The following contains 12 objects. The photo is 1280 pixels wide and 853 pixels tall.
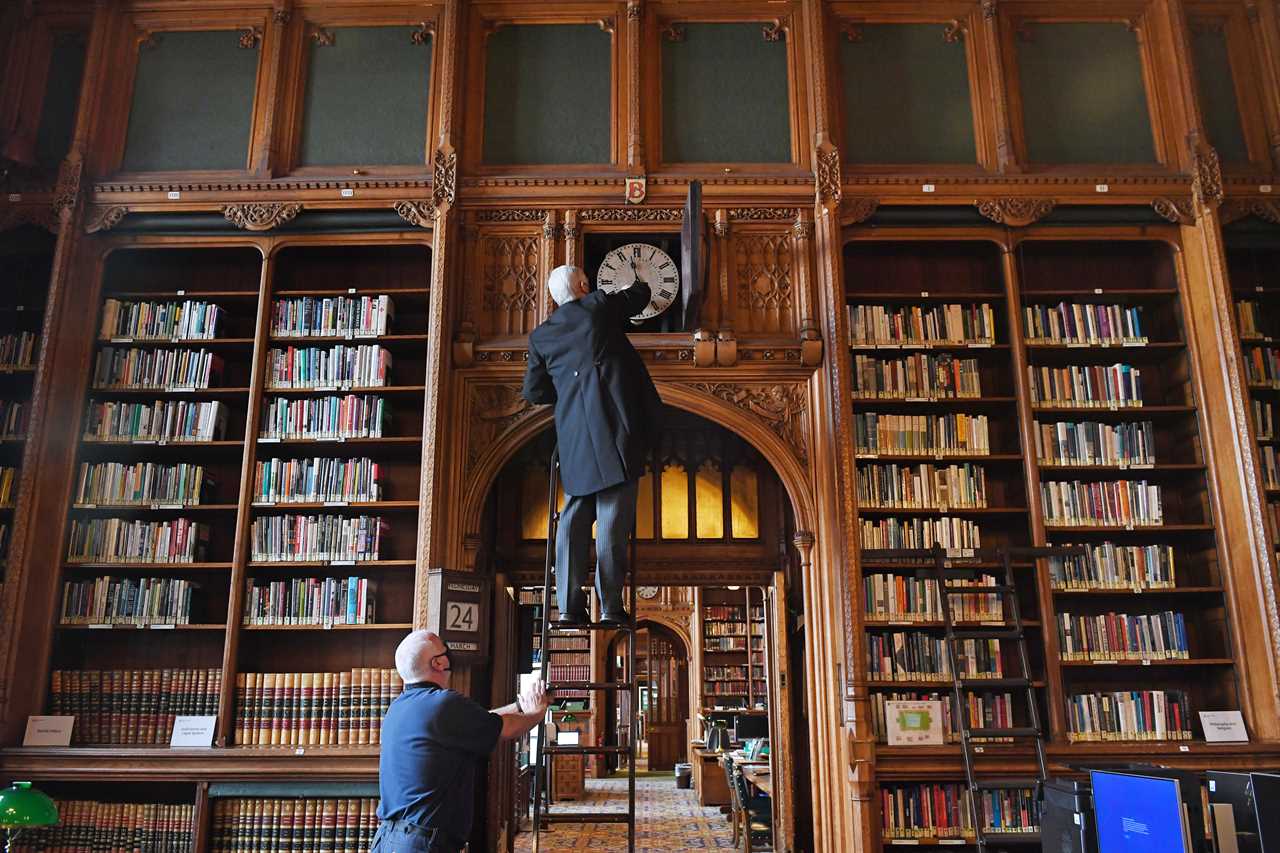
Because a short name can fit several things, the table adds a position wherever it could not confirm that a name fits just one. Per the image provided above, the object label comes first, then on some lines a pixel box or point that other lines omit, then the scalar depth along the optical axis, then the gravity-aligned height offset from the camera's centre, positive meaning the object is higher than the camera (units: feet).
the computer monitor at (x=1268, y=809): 10.86 -1.18
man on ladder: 12.56 +3.19
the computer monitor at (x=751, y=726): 33.32 -0.93
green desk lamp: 12.12 -1.23
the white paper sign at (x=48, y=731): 17.54 -0.49
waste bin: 41.57 -3.10
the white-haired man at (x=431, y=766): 9.99 -0.64
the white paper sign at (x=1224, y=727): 17.22 -0.53
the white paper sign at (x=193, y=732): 17.49 -0.52
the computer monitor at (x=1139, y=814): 11.30 -1.36
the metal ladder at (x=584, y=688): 11.92 -0.20
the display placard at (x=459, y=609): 17.28 +1.48
